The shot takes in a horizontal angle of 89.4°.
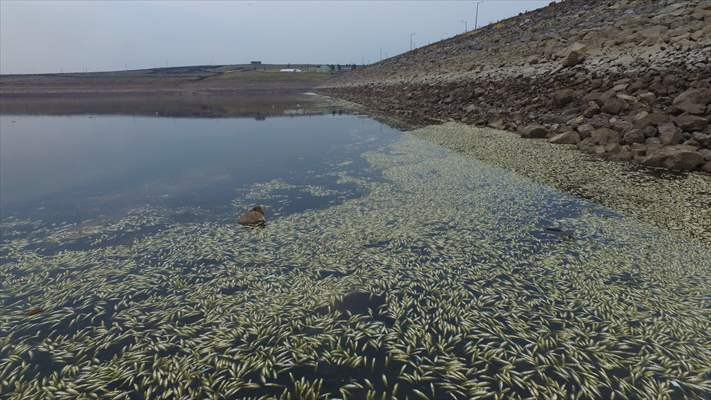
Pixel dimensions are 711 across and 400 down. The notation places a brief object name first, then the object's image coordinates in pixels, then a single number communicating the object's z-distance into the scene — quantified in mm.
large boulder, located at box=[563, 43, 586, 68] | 32906
